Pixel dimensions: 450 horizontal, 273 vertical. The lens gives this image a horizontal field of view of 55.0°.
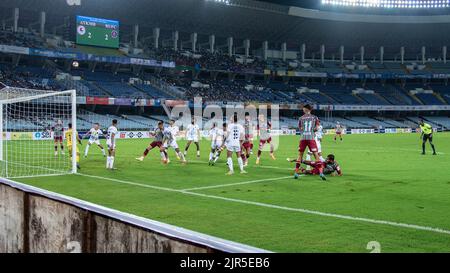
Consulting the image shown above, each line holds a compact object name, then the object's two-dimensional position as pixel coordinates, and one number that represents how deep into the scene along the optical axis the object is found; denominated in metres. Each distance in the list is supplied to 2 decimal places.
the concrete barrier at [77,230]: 3.13
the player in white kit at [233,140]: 15.35
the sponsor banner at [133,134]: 45.16
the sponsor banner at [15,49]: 48.09
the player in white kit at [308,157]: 15.91
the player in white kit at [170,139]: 19.59
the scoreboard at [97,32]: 55.31
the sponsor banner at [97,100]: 50.38
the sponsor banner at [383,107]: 70.69
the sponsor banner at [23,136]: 35.20
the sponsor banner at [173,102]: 56.56
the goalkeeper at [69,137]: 18.52
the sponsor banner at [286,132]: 57.39
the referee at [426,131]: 23.95
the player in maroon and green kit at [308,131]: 13.60
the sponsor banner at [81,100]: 49.47
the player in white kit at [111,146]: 16.64
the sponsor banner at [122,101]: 52.47
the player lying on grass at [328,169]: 14.94
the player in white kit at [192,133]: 22.78
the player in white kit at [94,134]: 21.64
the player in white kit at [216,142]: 19.34
